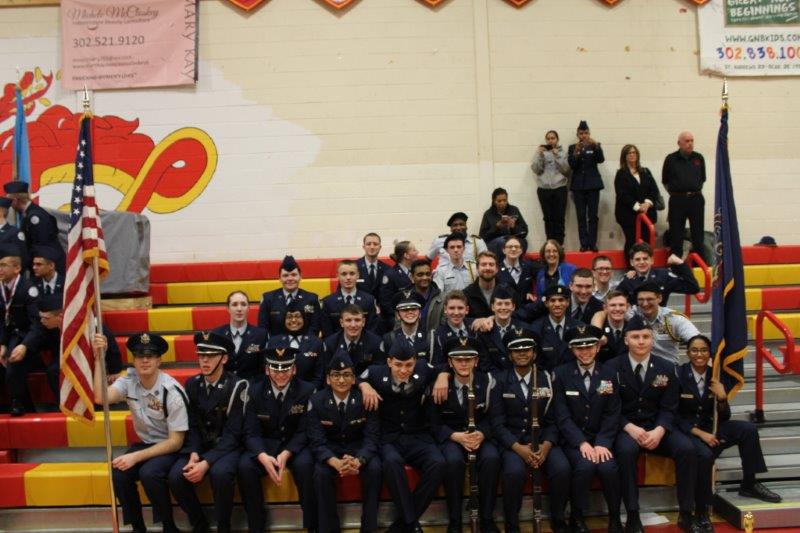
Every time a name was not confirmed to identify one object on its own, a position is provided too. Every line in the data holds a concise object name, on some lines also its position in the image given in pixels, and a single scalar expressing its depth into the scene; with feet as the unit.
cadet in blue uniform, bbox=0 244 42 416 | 20.49
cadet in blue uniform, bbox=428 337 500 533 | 17.37
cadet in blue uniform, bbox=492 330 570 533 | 17.16
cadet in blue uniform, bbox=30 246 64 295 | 21.47
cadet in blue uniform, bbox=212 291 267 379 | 20.39
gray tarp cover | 26.27
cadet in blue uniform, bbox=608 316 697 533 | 17.29
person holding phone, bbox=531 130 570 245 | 33.12
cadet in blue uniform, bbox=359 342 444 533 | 17.34
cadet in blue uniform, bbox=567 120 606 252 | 32.40
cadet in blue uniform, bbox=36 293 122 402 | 20.59
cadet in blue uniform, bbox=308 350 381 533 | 17.10
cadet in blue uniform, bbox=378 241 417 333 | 24.18
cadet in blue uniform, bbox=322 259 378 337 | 22.24
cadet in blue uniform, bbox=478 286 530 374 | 19.77
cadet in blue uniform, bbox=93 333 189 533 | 17.10
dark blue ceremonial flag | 18.42
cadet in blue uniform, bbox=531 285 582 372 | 19.84
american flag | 17.30
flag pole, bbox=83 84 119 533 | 16.63
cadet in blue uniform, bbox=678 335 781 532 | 17.52
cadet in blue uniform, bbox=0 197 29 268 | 22.91
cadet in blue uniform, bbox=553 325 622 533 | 17.13
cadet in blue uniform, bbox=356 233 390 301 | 25.08
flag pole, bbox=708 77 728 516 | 17.87
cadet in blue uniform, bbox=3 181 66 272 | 23.71
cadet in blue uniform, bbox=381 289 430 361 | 19.79
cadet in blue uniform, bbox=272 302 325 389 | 19.93
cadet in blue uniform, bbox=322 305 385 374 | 20.01
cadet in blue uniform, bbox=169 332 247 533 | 17.08
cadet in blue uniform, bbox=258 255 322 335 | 22.09
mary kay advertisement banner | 33.47
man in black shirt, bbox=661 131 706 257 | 31.24
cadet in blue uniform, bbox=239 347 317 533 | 17.34
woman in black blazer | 32.07
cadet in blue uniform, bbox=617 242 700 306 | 22.43
